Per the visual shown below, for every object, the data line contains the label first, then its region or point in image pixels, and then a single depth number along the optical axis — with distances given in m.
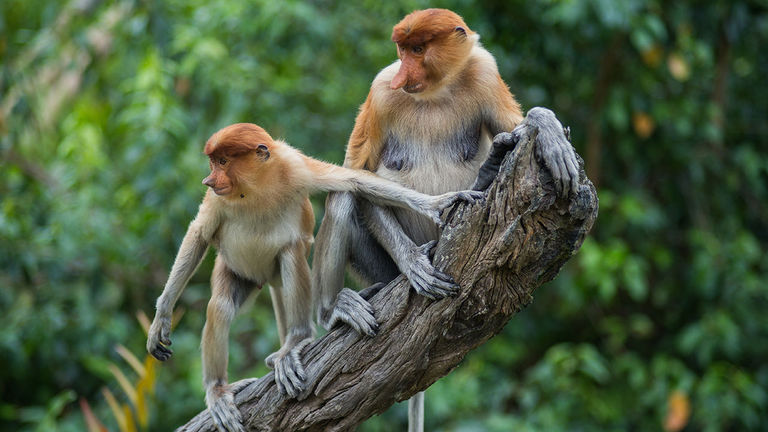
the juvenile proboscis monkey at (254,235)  5.93
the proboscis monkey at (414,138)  5.74
